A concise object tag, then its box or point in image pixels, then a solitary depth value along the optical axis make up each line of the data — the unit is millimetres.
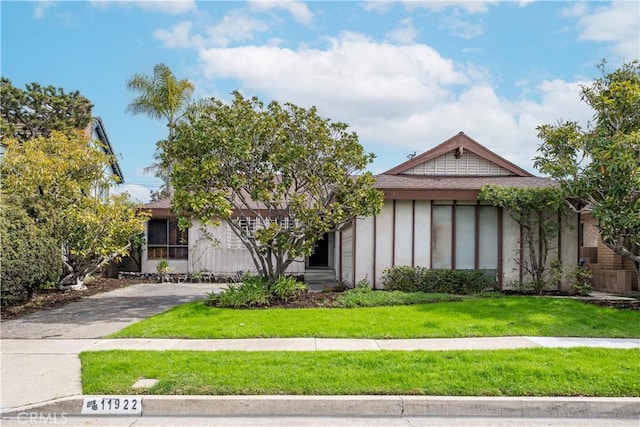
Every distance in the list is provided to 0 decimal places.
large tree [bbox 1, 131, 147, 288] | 14172
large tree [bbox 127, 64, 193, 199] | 28406
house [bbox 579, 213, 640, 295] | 15697
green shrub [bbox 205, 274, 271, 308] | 12070
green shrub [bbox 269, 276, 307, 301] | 12647
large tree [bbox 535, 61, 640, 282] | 11477
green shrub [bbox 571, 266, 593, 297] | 14461
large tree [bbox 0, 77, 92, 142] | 23812
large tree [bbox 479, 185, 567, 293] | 14344
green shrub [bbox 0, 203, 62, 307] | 11148
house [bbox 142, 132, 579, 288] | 15148
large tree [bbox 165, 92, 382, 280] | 12406
